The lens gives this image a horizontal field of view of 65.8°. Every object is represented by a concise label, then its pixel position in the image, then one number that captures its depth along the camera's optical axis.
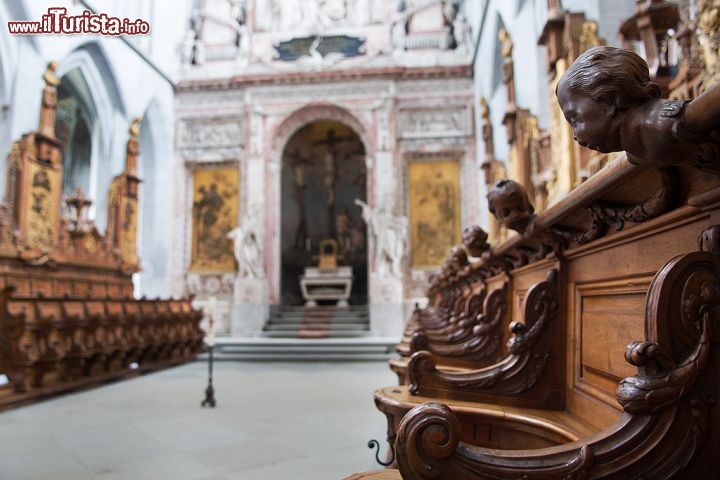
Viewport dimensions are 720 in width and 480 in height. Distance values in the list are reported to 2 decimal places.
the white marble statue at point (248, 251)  12.27
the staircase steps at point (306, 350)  8.20
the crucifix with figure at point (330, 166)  14.88
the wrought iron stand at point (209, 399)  4.29
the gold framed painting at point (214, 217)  12.91
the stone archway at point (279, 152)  12.62
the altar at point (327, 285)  12.70
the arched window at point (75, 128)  11.44
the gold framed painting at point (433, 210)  12.45
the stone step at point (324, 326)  11.27
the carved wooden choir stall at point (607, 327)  0.80
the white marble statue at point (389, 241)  11.91
